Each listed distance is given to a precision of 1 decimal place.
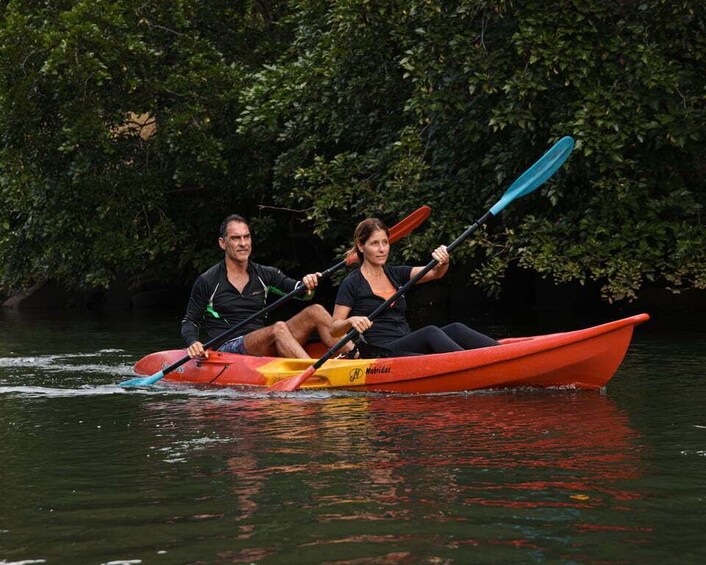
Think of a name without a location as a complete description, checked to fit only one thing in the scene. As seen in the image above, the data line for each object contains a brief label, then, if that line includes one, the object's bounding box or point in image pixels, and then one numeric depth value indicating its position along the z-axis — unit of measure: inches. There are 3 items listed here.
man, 639.9
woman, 587.3
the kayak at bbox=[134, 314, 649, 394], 547.9
